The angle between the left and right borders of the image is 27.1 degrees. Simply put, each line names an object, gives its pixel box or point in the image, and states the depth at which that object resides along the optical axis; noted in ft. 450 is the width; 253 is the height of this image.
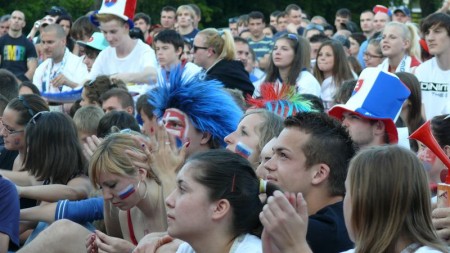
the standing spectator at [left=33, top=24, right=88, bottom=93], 35.32
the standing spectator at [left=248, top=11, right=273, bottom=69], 50.08
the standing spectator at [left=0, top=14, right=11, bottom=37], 58.22
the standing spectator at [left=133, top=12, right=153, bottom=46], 53.26
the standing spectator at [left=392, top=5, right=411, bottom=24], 56.13
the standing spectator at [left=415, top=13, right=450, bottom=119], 27.86
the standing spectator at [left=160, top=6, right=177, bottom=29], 55.42
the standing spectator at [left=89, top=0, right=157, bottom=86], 32.27
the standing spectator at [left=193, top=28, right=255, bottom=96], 27.76
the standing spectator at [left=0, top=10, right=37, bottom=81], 48.73
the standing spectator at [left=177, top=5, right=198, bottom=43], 48.88
